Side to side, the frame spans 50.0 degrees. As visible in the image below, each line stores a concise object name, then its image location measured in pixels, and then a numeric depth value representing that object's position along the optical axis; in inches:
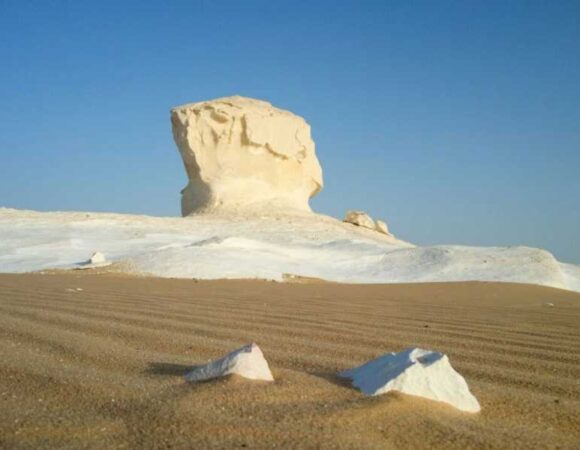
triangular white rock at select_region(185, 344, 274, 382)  76.9
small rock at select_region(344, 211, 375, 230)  819.4
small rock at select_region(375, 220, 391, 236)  835.0
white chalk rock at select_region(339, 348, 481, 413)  72.2
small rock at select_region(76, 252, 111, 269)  352.8
